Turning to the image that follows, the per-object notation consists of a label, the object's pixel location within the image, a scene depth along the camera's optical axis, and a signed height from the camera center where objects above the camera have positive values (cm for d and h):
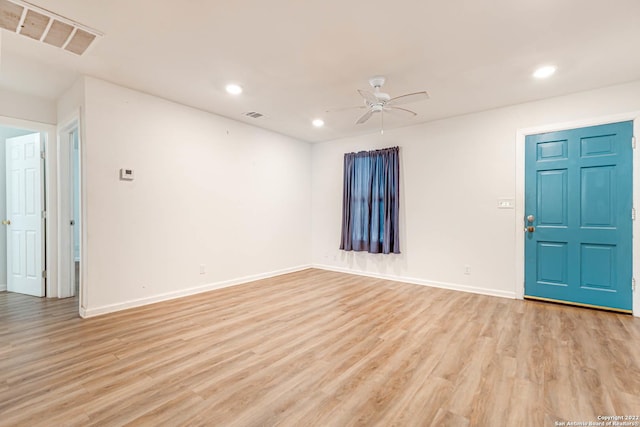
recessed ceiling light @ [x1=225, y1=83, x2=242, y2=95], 361 +152
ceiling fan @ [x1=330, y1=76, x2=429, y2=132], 316 +127
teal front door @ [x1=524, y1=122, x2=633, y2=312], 357 -5
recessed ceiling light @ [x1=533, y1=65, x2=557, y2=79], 314 +151
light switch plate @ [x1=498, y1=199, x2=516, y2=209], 425 +11
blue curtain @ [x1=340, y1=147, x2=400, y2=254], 530 +18
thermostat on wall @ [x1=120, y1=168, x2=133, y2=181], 364 +45
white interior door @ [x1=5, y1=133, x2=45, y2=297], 421 -8
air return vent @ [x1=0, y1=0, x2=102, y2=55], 226 +153
